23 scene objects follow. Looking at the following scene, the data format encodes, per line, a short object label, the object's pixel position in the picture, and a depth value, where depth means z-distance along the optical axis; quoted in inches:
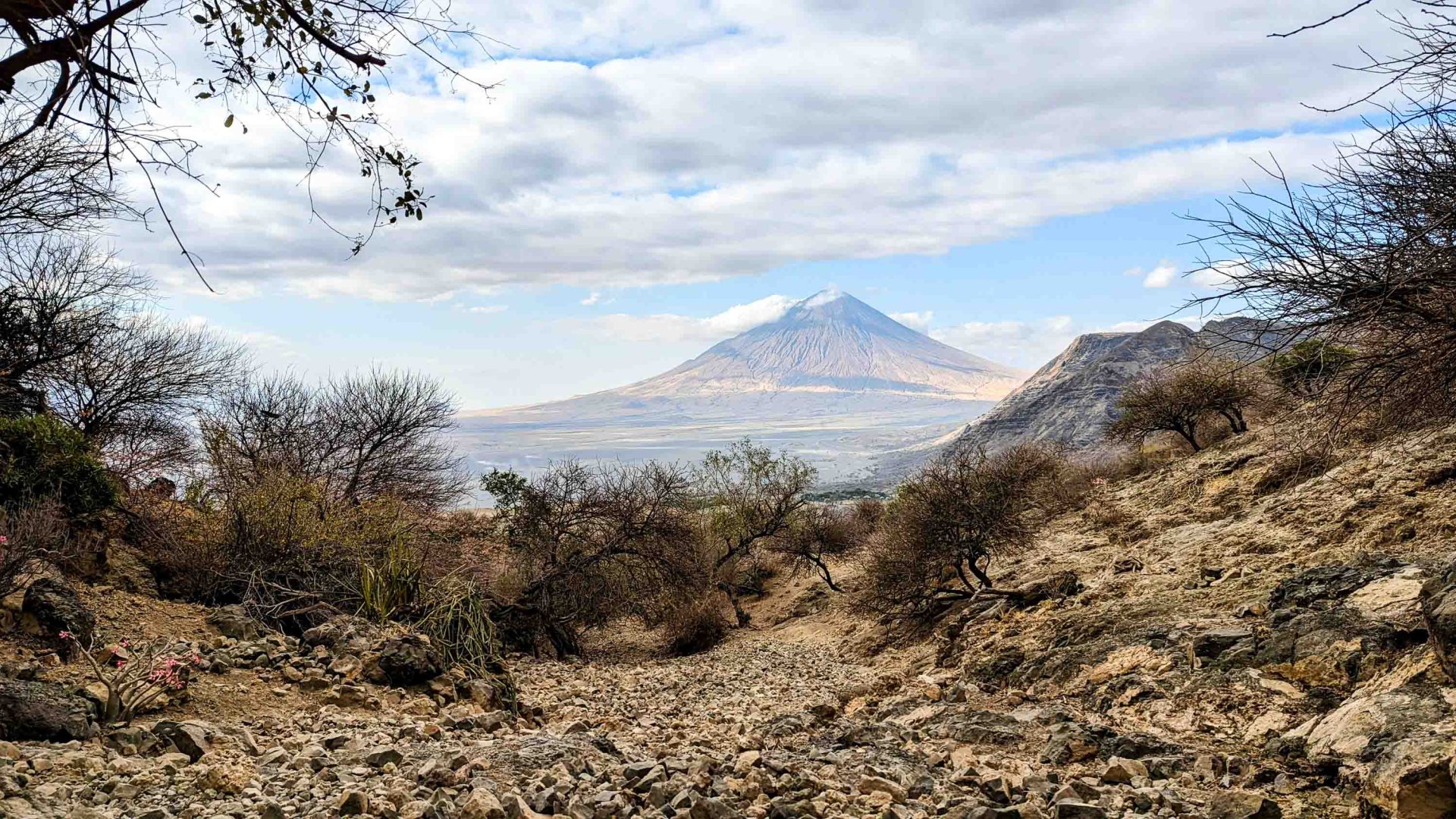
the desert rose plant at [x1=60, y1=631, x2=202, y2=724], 221.3
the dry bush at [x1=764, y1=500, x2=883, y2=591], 948.6
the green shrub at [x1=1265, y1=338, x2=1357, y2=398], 243.9
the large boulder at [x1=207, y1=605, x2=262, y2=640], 336.8
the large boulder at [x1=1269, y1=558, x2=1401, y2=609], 285.7
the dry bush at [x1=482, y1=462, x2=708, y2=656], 561.0
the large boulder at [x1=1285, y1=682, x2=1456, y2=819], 150.6
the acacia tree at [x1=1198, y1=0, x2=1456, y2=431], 212.4
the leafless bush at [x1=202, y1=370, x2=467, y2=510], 848.3
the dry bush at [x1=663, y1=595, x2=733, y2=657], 666.2
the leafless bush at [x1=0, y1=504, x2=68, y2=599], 261.6
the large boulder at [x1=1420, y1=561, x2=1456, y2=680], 186.2
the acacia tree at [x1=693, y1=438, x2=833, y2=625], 948.0
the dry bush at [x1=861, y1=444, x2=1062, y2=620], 561.0
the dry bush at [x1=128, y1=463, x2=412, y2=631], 391.9
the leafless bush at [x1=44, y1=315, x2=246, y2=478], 691.4
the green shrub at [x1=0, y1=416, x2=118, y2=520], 370.9
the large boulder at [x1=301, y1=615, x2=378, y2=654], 330.3
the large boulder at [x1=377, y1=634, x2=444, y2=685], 321.7
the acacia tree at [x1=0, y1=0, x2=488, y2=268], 125.8
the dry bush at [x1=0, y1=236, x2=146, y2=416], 565.9
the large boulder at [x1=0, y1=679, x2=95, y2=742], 192.1
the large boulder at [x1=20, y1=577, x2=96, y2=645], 267.4
